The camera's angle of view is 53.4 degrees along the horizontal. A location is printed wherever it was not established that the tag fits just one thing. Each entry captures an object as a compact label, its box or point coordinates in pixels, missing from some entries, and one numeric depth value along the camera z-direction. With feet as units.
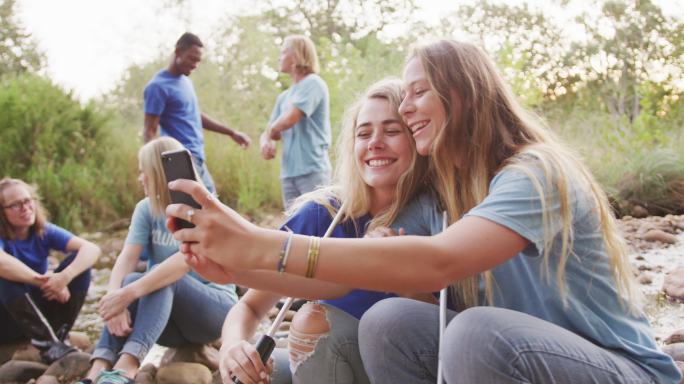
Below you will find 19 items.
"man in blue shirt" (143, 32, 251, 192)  15.70
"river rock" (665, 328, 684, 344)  9.75
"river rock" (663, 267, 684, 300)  12.39
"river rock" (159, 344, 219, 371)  10.59
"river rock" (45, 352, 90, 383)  10.62
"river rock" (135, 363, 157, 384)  9.85
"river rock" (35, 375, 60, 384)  10.23
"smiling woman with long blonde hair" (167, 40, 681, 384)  4.58
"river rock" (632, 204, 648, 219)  22.13
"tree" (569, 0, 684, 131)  40.70
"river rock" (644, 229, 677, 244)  17.92
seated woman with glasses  11.05
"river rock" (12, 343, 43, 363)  11.41
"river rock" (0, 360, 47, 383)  10.62
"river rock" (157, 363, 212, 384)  9.80
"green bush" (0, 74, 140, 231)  25.36
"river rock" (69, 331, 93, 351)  12.64
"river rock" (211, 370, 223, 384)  10.02
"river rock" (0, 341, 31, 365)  11.64
